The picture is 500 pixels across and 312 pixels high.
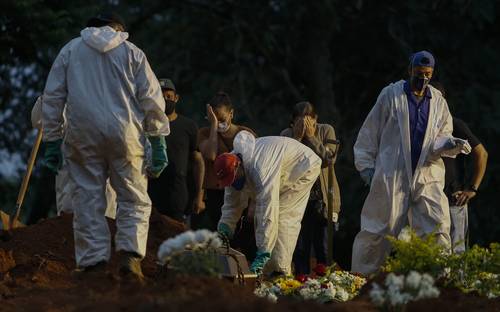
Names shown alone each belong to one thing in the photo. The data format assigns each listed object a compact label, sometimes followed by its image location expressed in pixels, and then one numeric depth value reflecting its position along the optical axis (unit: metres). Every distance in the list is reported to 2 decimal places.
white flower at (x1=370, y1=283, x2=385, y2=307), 18.16
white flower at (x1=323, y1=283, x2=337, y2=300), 23.44
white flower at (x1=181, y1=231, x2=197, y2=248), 17.98
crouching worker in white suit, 26.23
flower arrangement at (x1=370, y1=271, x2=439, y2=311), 18.05
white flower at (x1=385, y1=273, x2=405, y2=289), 18.06
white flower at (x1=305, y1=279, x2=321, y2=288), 24.17
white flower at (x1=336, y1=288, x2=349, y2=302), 23.47
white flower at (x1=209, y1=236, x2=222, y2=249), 18.50
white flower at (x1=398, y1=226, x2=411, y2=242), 20.17
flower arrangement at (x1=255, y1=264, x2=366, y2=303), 23.45
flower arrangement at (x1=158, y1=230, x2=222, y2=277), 17.97
